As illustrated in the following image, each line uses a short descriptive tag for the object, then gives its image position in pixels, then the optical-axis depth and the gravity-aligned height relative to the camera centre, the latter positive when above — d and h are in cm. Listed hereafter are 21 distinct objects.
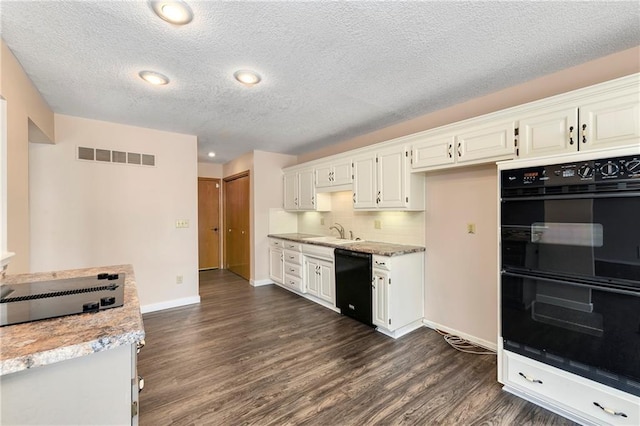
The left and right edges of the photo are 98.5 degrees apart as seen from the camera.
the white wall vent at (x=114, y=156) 337 +74
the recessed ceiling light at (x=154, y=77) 227 +116
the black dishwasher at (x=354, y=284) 317 -88
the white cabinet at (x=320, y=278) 375 -95
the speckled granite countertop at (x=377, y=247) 301 -43
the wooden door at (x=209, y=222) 640 -21
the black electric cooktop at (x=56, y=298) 105 -38
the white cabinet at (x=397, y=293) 295 -91
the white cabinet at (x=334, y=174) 383 +56
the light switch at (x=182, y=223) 401 -14
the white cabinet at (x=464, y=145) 232 +62
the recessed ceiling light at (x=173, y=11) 150 +114
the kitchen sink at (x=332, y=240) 397 -43
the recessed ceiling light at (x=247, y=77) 226 +115
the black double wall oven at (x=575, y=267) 158 -37
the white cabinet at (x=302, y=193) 450 +34
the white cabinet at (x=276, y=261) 475 -87
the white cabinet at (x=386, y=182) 310 +35
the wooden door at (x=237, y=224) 534 -24
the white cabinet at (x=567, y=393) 161 -119
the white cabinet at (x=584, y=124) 172 +60
